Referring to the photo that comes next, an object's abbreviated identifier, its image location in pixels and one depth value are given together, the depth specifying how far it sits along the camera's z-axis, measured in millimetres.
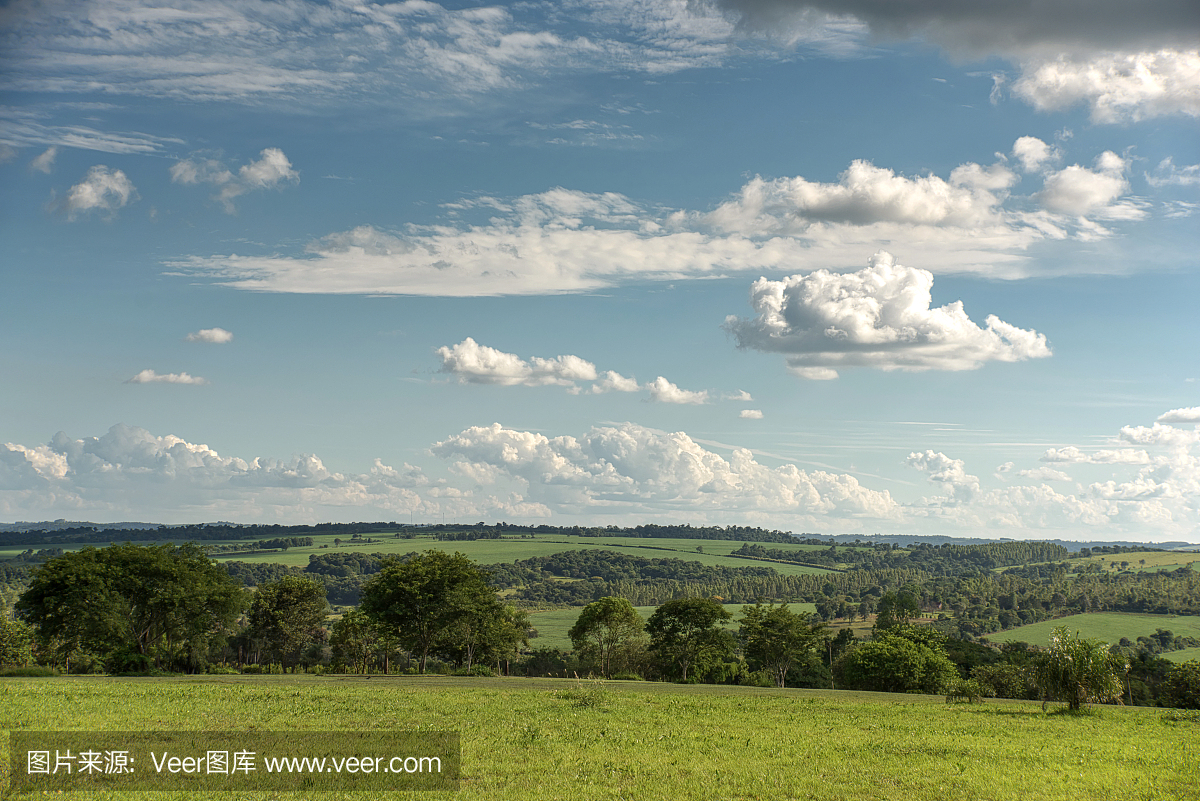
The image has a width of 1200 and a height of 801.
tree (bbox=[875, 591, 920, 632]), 195875
